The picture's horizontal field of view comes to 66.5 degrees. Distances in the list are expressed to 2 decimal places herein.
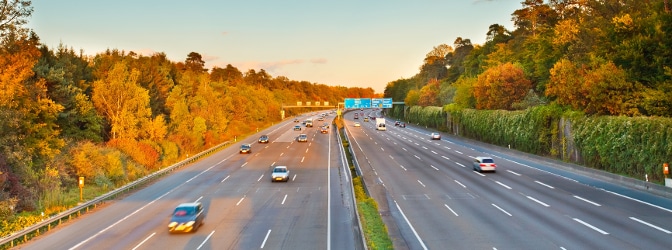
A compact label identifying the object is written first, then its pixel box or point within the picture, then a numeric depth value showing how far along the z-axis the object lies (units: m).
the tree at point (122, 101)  57.53
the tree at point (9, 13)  36.28
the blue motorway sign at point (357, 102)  116.50
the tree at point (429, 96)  130.88
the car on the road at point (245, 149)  65.81
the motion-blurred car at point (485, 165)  43.84
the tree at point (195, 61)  154.88
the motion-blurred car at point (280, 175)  41.47
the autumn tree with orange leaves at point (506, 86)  72.94
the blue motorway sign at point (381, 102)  118.56
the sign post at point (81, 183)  33.39
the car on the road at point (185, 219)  24.25
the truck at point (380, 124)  110.34
